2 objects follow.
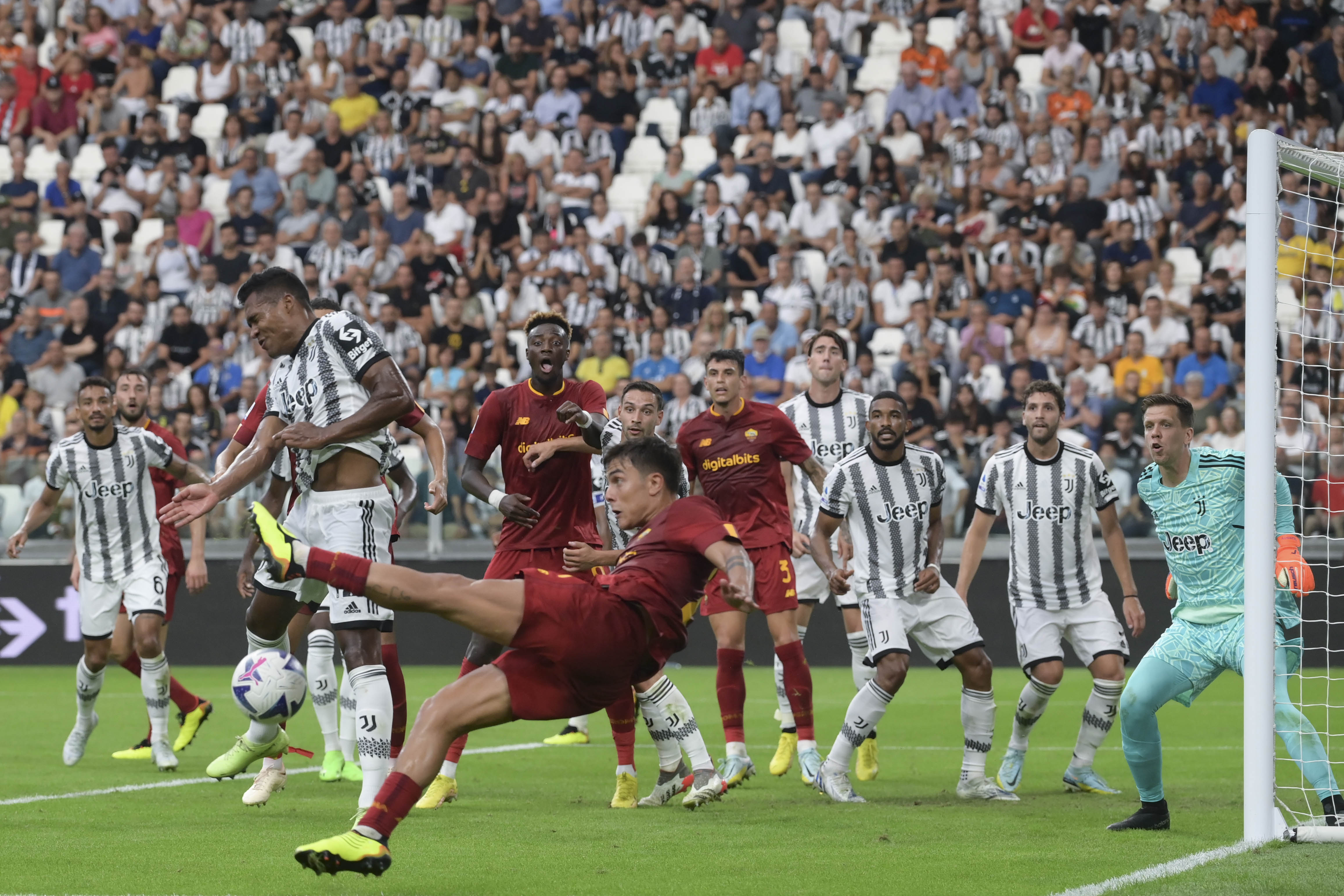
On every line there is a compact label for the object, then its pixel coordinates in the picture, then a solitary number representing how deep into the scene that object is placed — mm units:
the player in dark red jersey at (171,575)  20516
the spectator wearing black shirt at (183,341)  39219
